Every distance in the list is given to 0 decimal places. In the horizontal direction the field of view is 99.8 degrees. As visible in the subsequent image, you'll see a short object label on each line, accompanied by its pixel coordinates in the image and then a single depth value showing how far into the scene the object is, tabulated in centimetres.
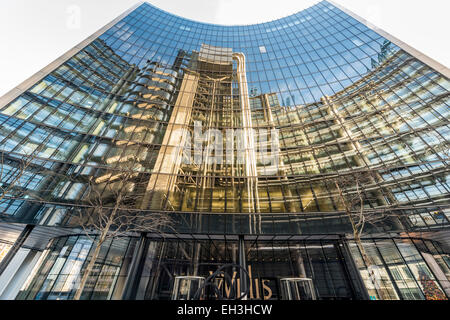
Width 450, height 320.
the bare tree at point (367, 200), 1593
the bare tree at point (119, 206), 1655
